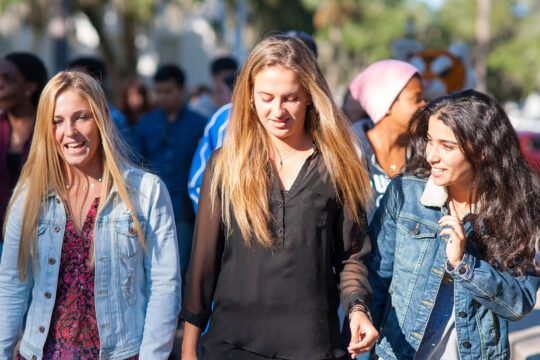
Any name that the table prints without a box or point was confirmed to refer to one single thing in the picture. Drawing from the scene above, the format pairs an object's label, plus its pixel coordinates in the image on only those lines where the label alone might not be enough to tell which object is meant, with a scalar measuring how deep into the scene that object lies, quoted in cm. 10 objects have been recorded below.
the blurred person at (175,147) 538
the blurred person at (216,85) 754
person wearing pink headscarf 370
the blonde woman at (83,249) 257
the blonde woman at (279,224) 243
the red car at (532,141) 1803
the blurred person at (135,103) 786
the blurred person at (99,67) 520
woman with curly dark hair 256
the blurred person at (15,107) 404
